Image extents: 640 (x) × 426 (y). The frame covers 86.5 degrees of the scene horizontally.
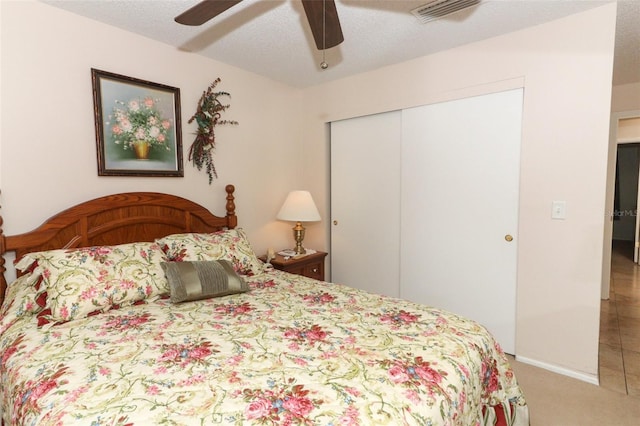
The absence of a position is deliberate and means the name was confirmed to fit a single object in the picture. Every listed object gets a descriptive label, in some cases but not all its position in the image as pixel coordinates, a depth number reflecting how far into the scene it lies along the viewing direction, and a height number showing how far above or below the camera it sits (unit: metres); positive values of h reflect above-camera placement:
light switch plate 2.21 -0.13
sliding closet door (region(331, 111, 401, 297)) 3.05 -0.11
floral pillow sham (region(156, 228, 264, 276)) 2.15 -0.38
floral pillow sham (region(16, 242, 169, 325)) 1.61 -0.45
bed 0.99 -0.61
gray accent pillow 1.86 -0.51
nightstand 2.94 -0.66
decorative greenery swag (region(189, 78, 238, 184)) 2.68 +0.49
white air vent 1.95 +1.08
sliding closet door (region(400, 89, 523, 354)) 2.45 -0.13
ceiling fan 1.40 +0.77
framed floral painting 2.19 +0.45
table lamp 3.08 -0.17
